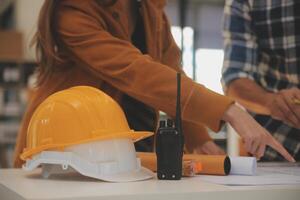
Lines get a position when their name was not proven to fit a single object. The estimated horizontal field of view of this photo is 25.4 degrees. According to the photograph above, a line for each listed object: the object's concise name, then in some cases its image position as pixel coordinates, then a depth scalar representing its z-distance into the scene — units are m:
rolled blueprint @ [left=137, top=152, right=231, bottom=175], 1.52
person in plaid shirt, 2.22
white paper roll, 1.53
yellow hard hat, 1.41
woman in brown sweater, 1.60
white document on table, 1.35
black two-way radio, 1.40
